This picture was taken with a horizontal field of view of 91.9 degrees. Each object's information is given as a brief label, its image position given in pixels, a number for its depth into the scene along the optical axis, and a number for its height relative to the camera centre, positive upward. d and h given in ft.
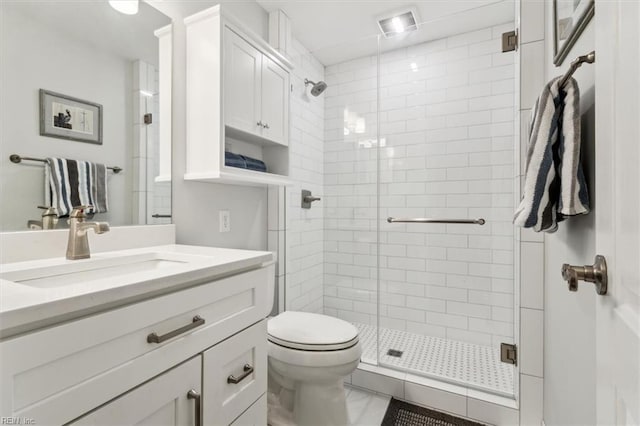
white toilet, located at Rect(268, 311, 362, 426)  4.42 -2.23
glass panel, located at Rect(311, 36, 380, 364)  7.93 +0.66
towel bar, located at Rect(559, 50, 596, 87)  2.51 +1.25
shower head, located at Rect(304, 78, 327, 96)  7.73 +3.11
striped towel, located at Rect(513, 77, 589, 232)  2.76 +0.45
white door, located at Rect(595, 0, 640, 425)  1.41 +0.04
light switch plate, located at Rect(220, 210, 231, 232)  5.38 -0.19
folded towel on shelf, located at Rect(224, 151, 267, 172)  4.84 +0.81
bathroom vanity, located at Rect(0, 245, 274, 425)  1.61 -0.87
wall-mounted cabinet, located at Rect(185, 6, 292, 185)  4.46 +1.81
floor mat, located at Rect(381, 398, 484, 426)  5.07 -3.48
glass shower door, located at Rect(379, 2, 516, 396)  6.75 +0.45
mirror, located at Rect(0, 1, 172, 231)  3.00 +1.23
